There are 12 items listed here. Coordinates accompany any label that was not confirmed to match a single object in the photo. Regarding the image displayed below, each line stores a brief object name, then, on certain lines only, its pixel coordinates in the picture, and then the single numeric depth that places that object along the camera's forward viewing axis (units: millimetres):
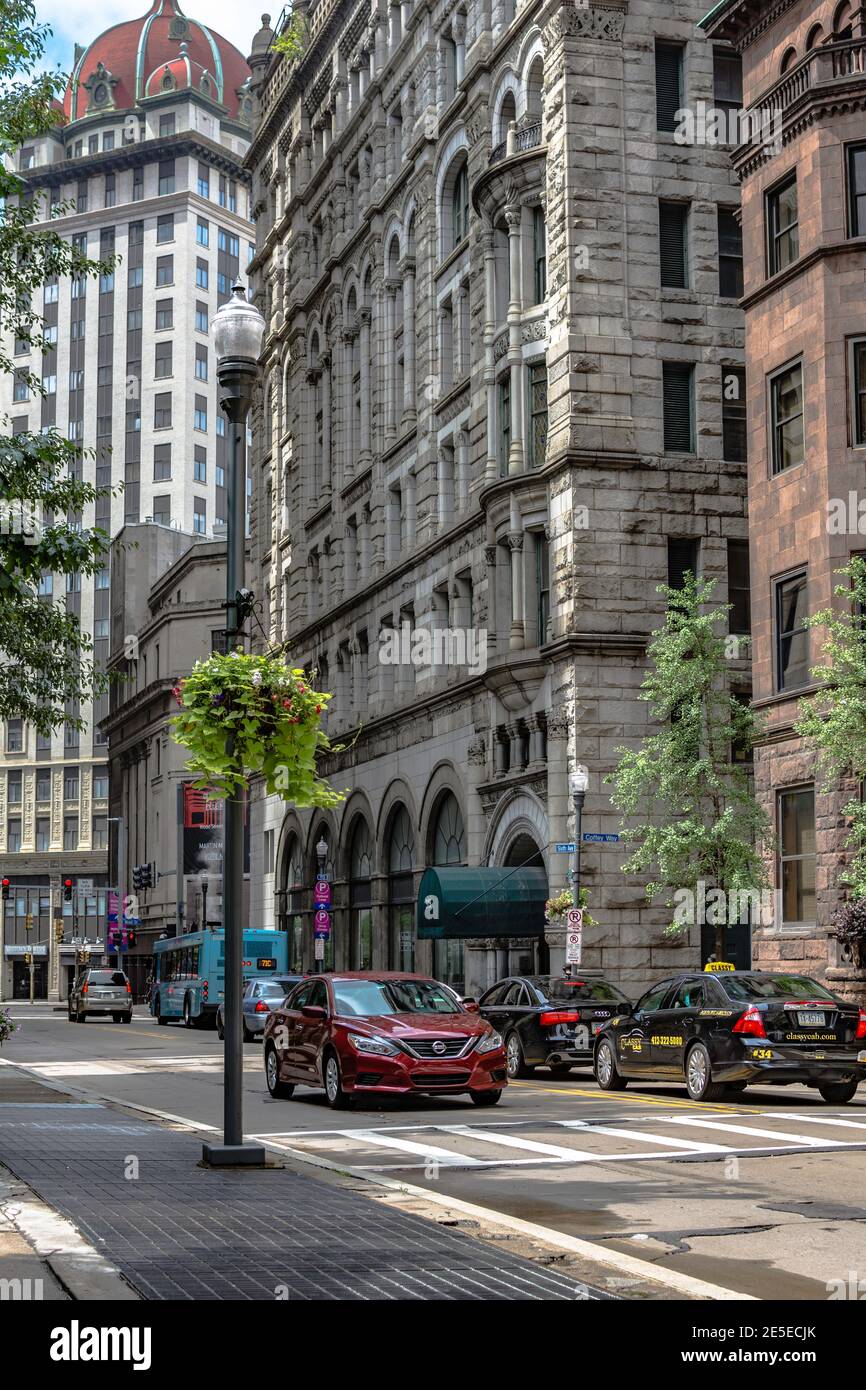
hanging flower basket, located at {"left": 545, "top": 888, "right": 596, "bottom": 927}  38750
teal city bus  54125
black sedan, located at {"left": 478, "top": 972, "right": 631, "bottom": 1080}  26656
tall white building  135000
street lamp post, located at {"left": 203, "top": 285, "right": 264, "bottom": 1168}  14258
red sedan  20469
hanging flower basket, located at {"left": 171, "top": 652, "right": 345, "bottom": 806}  13805
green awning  42531
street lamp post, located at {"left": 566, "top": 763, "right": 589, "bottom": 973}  36875
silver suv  63719
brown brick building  32688
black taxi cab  21328
